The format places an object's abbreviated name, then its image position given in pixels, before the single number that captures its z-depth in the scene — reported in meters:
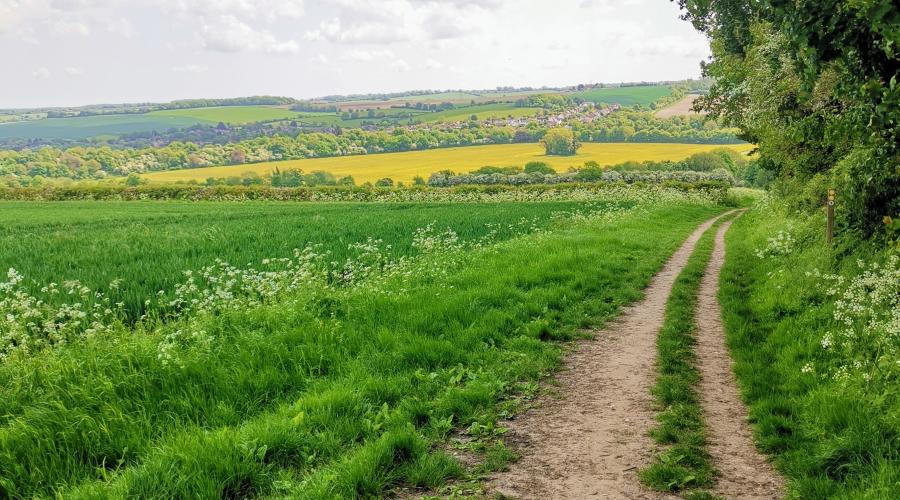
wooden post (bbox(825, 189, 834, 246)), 12.05
